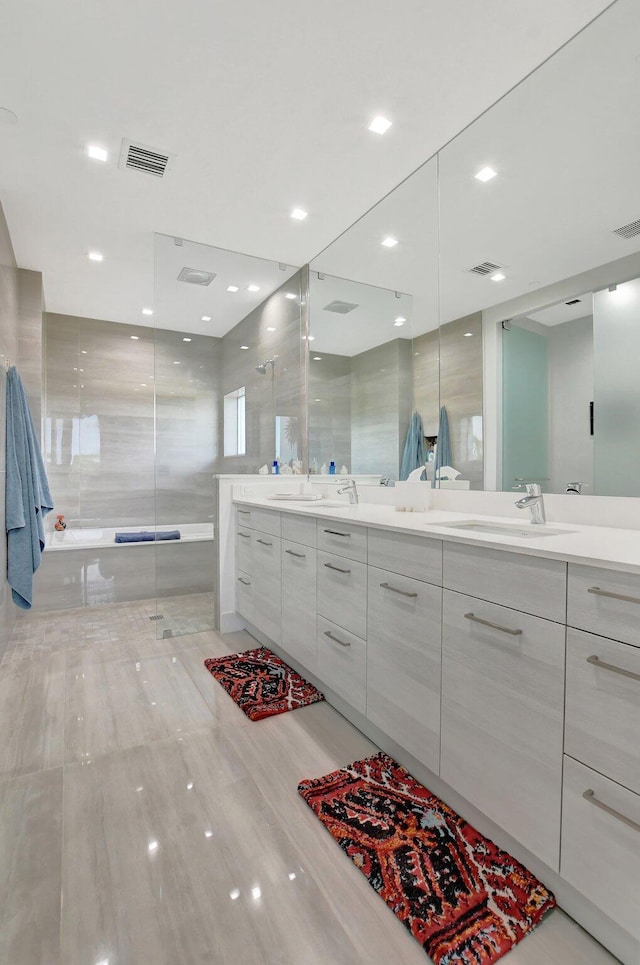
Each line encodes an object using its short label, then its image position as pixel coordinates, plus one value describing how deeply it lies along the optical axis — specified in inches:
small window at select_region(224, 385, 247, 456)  143.3
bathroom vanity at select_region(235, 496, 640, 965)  38.4
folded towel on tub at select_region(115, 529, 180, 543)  159.0
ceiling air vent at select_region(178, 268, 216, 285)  133.5
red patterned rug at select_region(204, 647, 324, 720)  84.5
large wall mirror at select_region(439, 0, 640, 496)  61.7
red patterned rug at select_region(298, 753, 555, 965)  43.0
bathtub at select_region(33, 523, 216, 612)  132.7
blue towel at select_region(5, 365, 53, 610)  110.3
